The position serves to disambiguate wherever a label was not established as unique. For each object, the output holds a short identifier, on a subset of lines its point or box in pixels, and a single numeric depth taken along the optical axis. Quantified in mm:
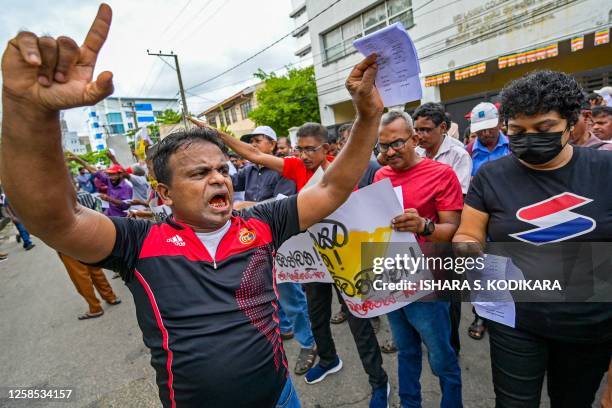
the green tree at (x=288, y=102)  19422
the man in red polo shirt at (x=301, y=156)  2564
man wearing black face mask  1391
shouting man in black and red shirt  856
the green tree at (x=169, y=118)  27700
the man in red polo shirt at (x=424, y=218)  1913
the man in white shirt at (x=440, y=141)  3113
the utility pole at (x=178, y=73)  19375
